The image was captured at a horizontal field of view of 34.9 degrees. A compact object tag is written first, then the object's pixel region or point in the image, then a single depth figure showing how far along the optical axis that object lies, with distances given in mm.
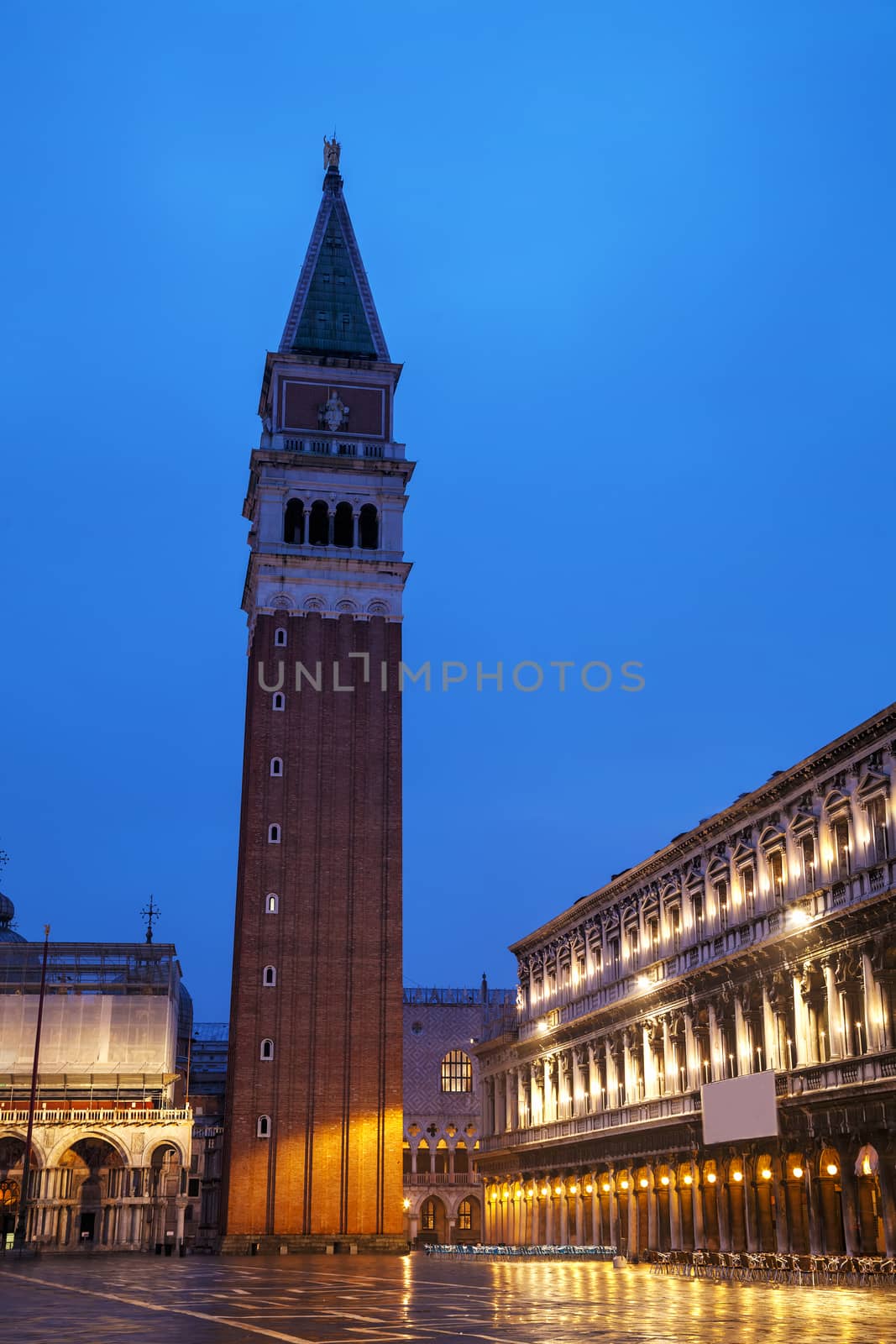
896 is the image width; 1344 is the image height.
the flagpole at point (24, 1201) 59406
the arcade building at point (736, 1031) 40844
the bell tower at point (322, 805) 64375
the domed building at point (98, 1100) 70312
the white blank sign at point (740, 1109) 44844
